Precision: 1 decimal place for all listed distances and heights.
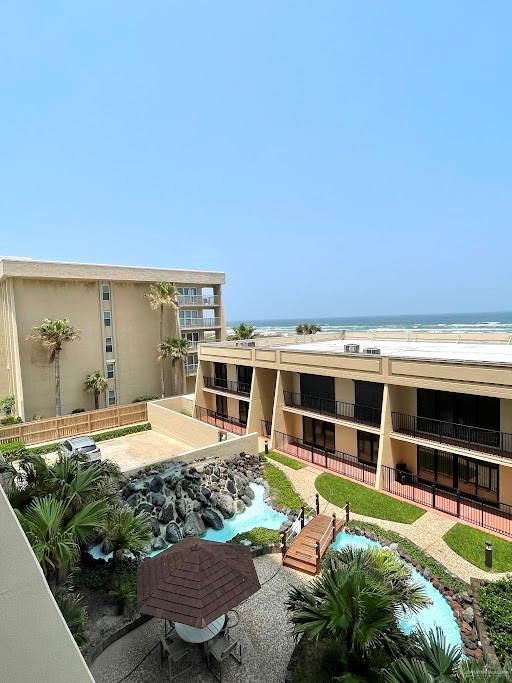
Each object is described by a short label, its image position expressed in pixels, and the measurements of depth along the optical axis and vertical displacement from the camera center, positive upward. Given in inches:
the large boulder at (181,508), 641.0 -303.4
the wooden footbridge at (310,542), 506.0 -302.9
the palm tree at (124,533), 428.3 -228.5
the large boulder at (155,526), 597.5 -310.1
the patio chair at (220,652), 348.8 -294.2
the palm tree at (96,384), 1246.9 -189.9
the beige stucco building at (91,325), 1160.2 -7.3
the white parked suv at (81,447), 906.7 -283.3
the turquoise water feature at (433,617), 401.7 -321.7
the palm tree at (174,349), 1357.0 -95.0
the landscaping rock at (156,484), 714.2 -292.7
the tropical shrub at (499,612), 370.3 -309.8
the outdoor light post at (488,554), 503.5 -306.3
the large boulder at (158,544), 568.7 -317.5
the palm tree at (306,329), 1909.4 -60.6
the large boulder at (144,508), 652.0 -304.8
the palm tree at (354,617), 289.6 -225.5
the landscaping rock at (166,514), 629.9 -305.7
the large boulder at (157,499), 670.6 -300.1
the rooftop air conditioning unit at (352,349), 917.8 -78.4
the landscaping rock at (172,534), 582.6 -312.5
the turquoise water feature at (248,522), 607.7 -329.8
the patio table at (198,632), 355.6 -282.5
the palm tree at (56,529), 328.8 -177.8
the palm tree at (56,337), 1134.4 -34.1
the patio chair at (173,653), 346.3 -294.1
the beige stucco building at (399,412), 653.9 -201.6
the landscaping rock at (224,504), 665.6 -310.3
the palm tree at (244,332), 1595.7 -53.9
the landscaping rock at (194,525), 601.3 -314.5
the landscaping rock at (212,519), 631.8 -316.8
